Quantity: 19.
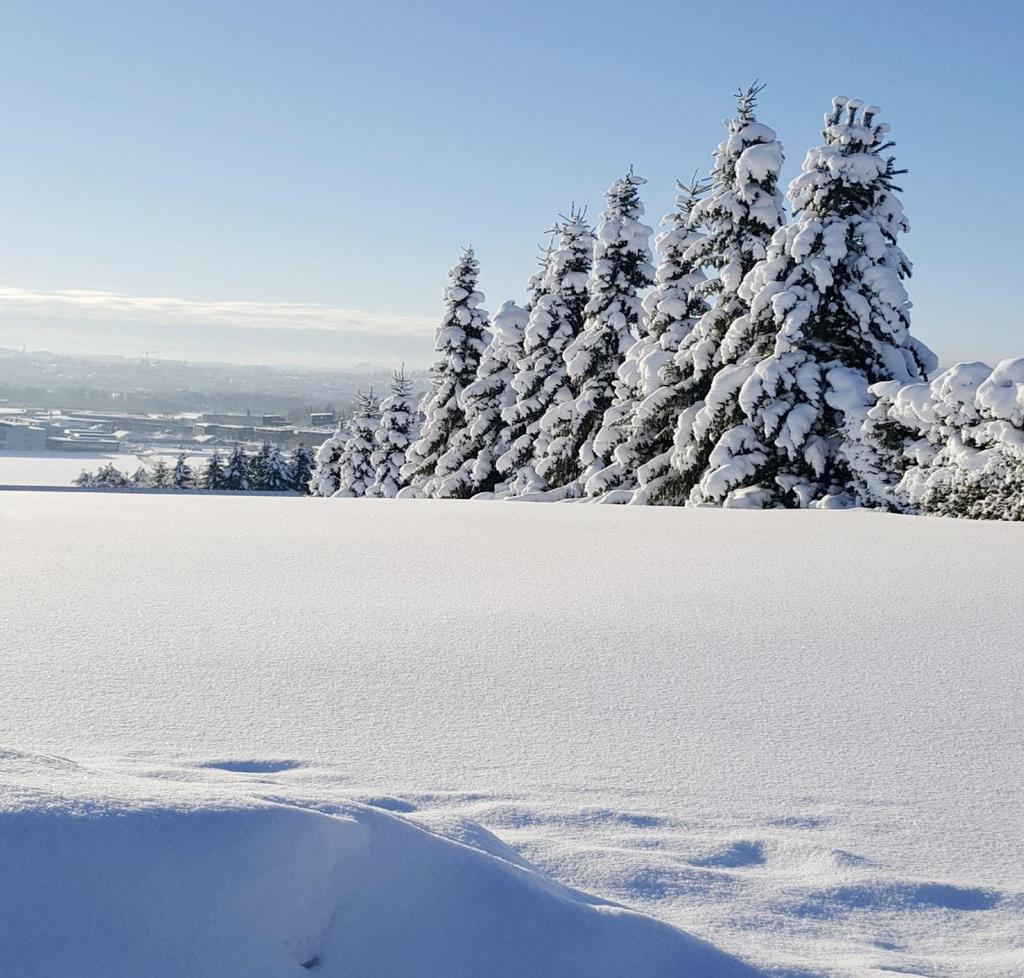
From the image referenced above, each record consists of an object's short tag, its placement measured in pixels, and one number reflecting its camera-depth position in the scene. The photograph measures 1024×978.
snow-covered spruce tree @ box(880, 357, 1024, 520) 11.42
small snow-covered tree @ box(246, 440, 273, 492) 61.81
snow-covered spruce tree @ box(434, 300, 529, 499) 29.98
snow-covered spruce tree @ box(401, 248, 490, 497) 31.76
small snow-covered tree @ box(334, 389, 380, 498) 39.44
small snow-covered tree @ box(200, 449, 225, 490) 61.94
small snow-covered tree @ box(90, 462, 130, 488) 61.75
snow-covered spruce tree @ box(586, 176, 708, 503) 21.55
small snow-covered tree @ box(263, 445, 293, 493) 61.97
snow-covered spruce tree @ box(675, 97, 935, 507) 17.36
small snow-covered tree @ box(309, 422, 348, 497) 43.56
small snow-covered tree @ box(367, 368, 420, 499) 37.06
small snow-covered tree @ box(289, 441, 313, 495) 65.32
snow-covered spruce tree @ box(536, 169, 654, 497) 25.94
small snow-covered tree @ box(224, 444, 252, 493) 61.41
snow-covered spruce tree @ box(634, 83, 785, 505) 19.83
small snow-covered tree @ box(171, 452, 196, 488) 61.00
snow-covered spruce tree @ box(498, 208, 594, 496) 28.02
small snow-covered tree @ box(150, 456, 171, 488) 64.50
